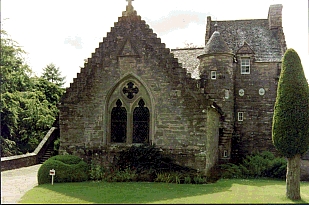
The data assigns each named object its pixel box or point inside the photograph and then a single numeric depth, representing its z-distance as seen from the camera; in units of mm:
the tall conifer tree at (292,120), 14828
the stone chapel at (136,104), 18953
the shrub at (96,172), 18609
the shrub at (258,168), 23641
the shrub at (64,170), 17469
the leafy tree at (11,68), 21277
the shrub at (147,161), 18641
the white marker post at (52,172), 16359
